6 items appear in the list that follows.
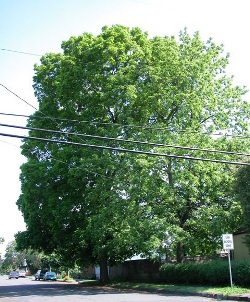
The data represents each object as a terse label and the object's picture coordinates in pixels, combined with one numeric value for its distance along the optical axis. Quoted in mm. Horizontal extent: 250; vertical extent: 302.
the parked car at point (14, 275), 62020
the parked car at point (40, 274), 47029
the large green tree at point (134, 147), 20077
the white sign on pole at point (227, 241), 16114
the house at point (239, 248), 22698
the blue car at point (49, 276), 44537
